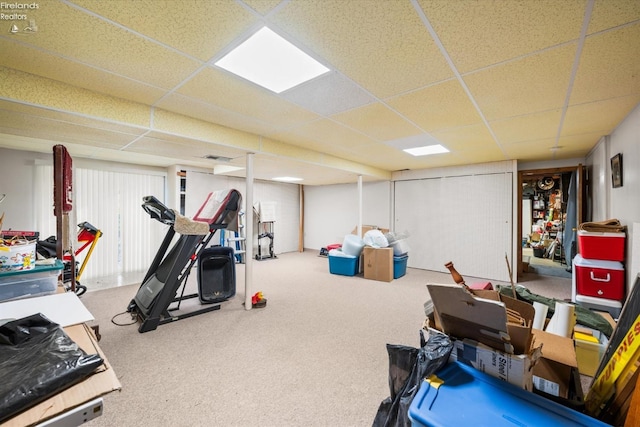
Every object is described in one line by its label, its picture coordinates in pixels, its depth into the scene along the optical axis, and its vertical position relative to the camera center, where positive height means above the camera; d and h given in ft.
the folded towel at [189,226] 9.04 -0.46
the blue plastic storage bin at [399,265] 15.92 -3.29
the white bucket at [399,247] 16.19 -2.17
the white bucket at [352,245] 16.70 -2.09
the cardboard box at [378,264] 15.23 -3.02
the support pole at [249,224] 10.90 -0.47
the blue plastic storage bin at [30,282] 4.73 -1.29
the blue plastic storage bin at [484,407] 2.93 -2.34
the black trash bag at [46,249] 9.76 -1.32
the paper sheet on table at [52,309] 3.67 -1.43
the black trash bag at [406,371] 3.67 -2.48
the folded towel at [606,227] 8.59 -0.51
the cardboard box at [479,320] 3.70 -1.67
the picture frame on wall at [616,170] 8.60 +1.40
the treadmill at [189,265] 9.07 -2.10
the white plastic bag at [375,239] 16.07 -1.70
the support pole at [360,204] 18.06 +0.60
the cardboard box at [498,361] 3.65 -2.20
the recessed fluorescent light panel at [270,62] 4.95 +3.23
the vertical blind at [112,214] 13.77 -0.04
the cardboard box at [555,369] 4.46 -2.75
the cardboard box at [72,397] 2.00 -1.57
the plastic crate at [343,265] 16.44 -3.33
